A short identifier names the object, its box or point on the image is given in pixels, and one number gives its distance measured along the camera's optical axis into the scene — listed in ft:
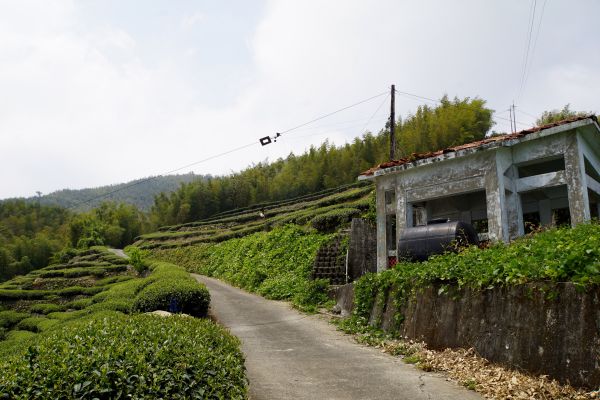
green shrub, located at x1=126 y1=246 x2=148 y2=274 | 95.91
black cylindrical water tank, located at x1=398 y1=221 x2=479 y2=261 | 32.45
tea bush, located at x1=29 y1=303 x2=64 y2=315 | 78.64
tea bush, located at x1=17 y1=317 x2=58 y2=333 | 63.87
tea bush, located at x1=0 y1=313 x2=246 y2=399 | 10.77
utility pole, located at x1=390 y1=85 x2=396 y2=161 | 56.85
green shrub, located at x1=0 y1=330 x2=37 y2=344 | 53.39
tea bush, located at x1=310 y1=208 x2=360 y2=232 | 75.25
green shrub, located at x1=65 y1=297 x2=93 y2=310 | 75.41
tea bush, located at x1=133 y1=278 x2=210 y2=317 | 40.22
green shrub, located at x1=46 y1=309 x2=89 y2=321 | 56.26
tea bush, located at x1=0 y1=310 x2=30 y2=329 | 69.79
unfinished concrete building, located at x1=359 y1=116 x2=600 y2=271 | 31.04
